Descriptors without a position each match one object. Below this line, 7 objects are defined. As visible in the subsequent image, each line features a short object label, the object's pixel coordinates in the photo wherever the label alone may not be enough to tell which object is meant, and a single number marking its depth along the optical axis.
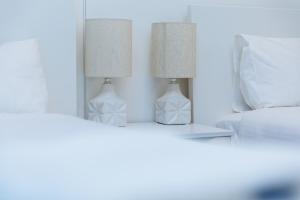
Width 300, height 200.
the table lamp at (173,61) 2.60
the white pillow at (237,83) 2.90
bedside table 2.41
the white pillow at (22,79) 2.07
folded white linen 2.23
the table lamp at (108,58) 2.47
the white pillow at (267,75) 2.77
